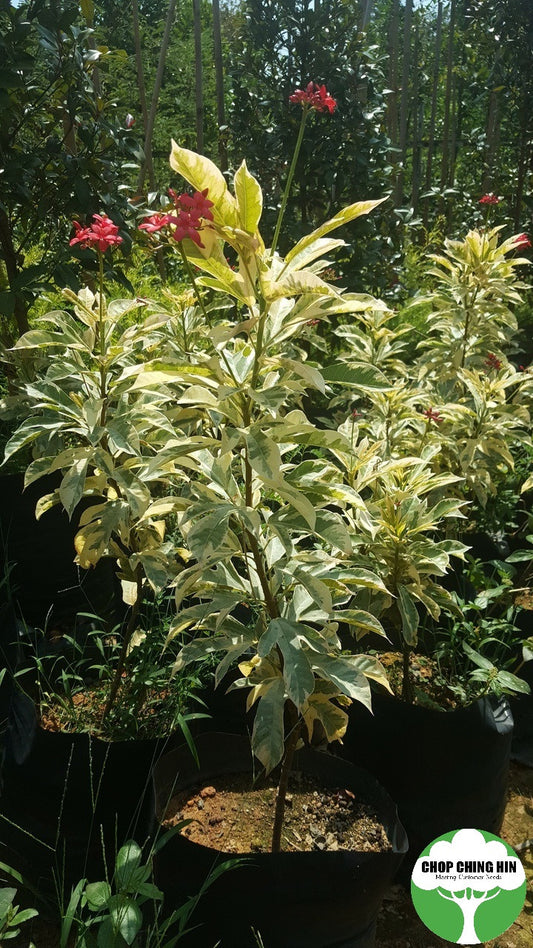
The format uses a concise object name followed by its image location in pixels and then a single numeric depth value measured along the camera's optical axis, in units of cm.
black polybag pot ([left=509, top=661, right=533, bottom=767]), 250
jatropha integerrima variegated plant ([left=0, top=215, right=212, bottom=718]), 174
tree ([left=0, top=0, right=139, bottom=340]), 252
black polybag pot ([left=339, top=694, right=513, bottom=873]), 195
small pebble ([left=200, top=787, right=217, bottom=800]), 182
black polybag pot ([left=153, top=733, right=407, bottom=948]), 150
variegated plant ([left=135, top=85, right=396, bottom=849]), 128
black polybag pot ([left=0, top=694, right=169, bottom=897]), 182
